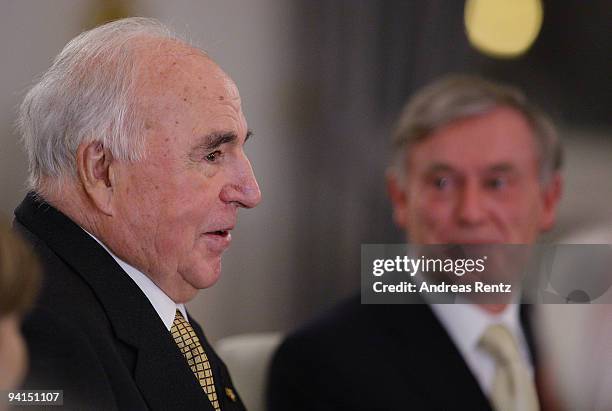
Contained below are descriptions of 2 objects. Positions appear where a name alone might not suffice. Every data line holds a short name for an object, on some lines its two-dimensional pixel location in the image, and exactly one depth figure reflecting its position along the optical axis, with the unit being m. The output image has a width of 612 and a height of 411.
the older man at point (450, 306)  3.63
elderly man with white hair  3.35
